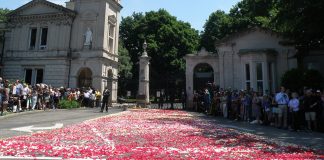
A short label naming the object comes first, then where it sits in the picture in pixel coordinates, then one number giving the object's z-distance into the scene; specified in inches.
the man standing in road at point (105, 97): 860.9
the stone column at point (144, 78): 1080.8
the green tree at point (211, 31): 2026.3
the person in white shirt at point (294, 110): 559.2
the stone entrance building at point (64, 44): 1301.7
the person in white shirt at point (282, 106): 598.2
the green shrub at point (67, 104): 961.5
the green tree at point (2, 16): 1475.6
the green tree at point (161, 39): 1926.7
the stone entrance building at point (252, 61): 926.4
